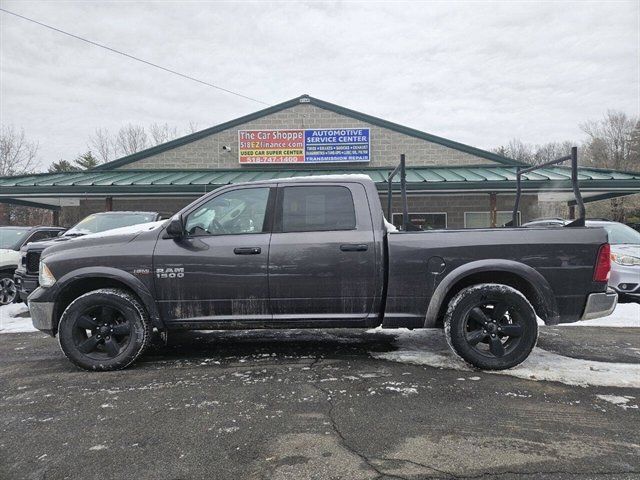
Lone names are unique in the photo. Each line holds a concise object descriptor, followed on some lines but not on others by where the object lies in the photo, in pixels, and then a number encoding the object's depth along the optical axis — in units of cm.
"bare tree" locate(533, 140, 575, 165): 5319
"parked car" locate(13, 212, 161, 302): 679
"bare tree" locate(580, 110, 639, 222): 4234
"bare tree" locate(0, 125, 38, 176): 3684
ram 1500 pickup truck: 385
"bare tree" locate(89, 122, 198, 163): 4541
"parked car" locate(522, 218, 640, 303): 728
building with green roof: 1433
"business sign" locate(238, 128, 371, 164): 1503
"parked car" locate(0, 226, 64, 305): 832
